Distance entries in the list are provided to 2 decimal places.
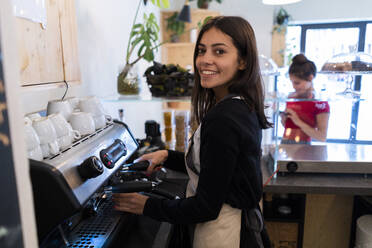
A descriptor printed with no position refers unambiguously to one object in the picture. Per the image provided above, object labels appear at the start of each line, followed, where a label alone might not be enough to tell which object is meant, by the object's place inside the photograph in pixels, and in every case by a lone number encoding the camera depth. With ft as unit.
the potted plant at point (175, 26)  11.31
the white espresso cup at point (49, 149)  2.26
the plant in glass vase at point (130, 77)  5.19
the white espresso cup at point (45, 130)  2.29
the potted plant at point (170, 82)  4.95
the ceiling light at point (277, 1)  7.22
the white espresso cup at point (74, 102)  3.32
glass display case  4.48
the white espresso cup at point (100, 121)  3.29
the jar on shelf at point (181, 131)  5.24
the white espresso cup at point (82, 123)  2.92
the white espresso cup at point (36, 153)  2.09
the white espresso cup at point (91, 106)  3.33
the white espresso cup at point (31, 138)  2.07
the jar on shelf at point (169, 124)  5.48
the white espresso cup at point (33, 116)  2.63
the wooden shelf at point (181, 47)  11.69
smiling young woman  2.60
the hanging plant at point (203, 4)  11.77
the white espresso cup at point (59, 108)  3.04
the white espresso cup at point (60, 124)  2.53
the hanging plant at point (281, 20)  12.12
